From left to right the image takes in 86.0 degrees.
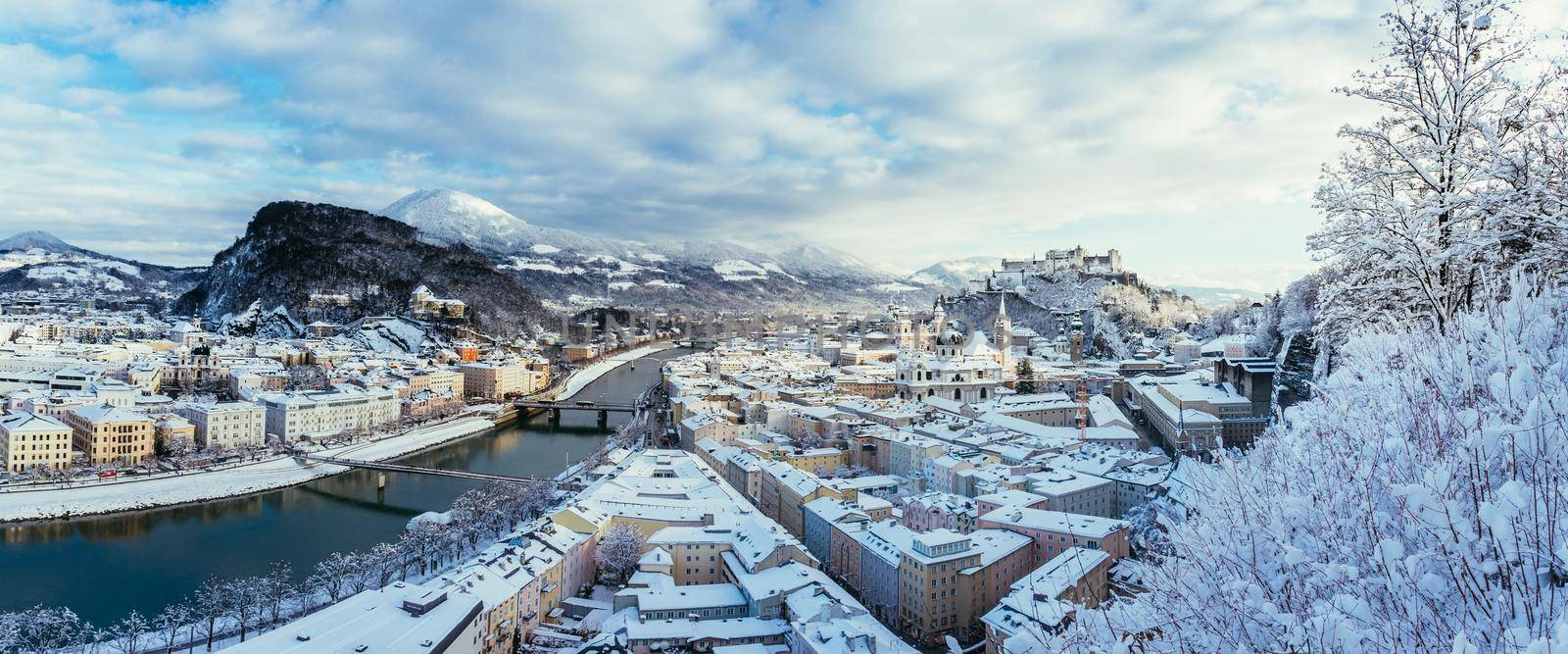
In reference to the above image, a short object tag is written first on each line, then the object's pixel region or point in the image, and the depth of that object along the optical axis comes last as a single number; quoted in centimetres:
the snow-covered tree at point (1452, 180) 7161
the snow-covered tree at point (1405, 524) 3656
